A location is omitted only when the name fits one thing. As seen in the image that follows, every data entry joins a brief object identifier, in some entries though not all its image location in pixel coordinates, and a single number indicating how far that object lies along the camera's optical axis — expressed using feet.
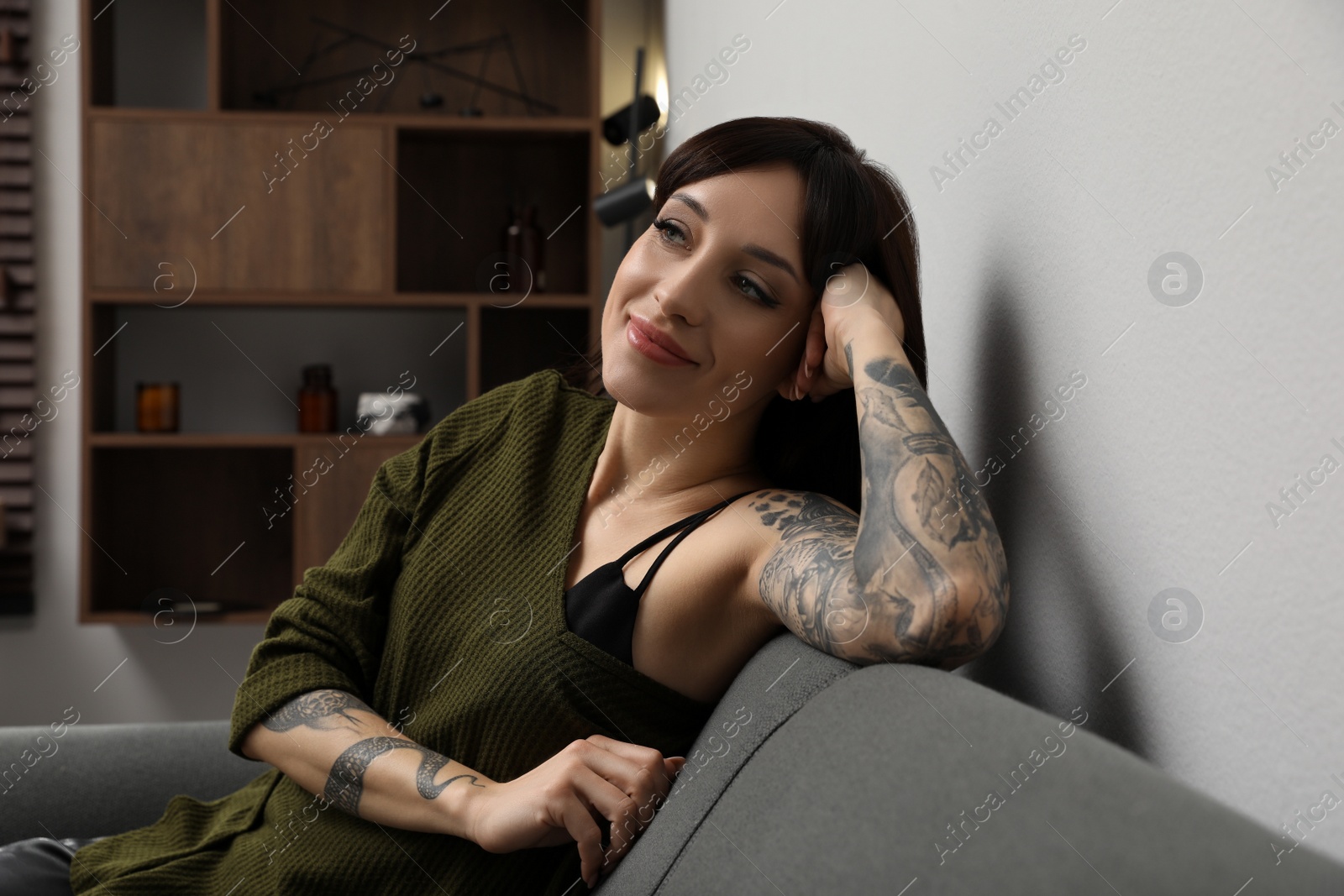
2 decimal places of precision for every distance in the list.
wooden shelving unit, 9.24
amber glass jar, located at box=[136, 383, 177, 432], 9.42
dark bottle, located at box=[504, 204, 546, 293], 9.74
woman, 2.74
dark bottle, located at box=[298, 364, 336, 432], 9.58
